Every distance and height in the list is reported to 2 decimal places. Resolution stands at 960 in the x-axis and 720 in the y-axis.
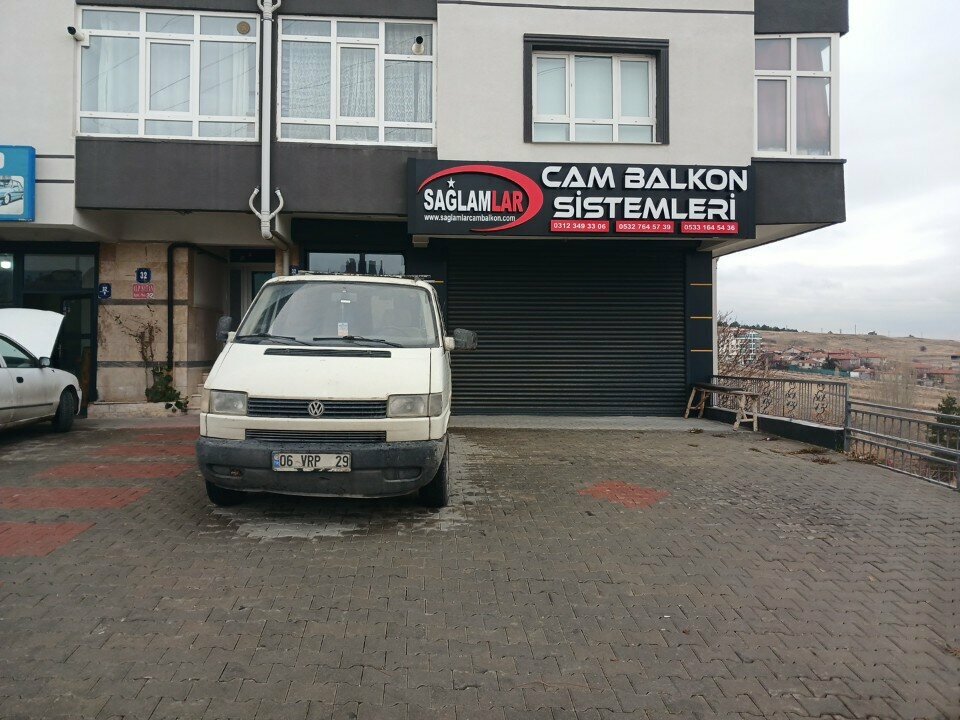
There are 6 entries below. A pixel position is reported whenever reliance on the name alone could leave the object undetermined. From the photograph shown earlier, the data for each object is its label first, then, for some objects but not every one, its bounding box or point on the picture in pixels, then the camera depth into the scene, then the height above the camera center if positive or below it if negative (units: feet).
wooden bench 37.08 -1.93
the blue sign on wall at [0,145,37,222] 34.14 +9.55
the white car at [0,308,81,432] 28.30 -0.49
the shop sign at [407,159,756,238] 36.40 +9.36
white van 16.79 -1.42
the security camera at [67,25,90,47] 35.09 +18.03
